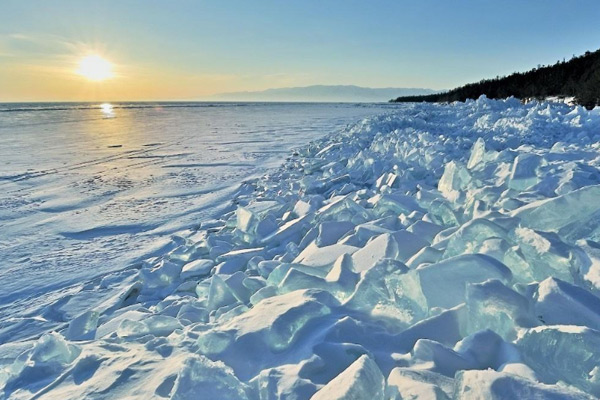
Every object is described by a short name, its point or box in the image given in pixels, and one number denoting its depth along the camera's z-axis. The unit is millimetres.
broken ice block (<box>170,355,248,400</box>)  1215
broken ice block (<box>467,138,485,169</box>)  4347
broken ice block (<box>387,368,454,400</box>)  1092
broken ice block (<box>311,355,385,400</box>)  1126
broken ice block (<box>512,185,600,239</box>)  2086
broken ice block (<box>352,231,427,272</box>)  2137
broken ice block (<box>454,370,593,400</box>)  985
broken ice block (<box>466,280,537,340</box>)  1389
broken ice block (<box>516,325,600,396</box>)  1166
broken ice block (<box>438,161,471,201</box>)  3540
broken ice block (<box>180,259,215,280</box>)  2986
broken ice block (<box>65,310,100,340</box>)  2234
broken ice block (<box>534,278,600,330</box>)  1332
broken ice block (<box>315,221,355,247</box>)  2871
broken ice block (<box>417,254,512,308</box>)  1647
